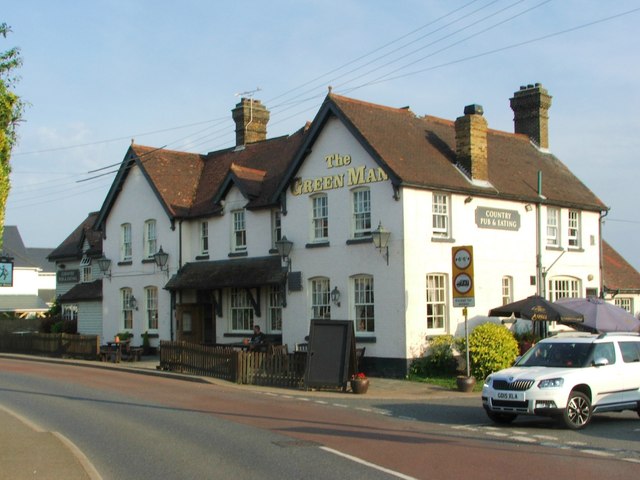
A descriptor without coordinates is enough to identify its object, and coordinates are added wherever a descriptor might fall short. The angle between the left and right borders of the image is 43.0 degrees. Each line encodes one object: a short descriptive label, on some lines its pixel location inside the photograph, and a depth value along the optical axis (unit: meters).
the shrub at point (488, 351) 22.88
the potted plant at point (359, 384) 20.72
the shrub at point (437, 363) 23.98
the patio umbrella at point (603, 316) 24.44
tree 10.84
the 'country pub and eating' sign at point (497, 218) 26.61
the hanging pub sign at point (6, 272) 22.41
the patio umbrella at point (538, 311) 23.73
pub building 24.73
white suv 14.31
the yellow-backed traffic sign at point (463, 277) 20.19
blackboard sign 21.38
